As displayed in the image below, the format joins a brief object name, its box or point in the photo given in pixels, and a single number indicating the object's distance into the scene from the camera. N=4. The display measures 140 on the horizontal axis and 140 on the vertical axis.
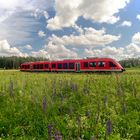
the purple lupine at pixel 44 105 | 4.00
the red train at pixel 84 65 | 19.81
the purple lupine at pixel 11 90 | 5.10
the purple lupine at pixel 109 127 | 2.89
